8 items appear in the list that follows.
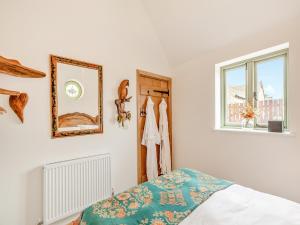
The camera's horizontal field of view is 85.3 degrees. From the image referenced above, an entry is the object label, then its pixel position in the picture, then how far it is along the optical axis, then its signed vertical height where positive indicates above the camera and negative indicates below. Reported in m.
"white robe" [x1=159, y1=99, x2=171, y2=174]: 2.83 -0.54
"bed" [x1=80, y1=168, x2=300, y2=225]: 1.01 -0.67
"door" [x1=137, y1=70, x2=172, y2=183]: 2.55 +0.25
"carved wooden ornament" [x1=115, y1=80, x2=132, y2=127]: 2.25 +0.14
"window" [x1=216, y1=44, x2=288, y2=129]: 1.96 +0.29
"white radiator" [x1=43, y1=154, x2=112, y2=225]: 1.62 -0.82
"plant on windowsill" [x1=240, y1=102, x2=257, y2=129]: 2.12 -0.08
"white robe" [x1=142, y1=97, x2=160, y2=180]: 2.60 -0.46
